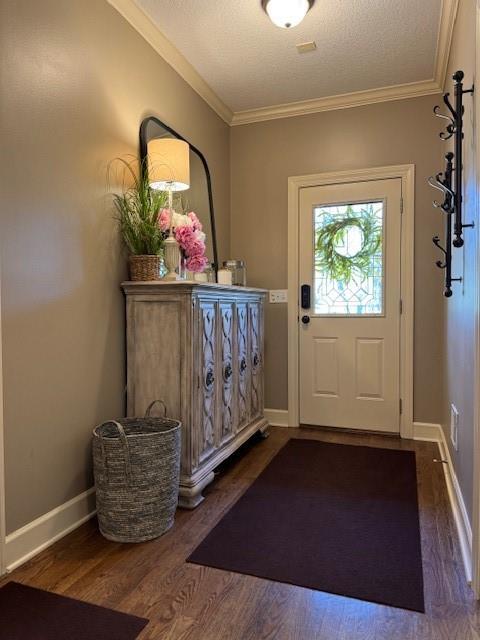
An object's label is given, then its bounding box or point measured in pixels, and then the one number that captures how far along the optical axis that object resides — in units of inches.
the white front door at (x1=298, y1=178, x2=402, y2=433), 129.3
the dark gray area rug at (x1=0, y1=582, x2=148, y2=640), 51.0
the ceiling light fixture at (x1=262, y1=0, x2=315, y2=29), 88.0
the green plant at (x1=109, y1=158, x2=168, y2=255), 89.1
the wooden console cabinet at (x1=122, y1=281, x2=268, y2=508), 83.6
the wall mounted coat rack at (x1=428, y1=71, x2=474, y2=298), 69.9
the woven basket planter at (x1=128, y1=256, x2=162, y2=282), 88.0
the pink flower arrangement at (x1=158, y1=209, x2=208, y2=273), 92.4
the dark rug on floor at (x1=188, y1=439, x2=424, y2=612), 62.1
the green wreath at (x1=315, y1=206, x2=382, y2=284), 130.7
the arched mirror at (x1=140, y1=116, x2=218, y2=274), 98.7
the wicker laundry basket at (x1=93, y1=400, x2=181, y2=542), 70.1
